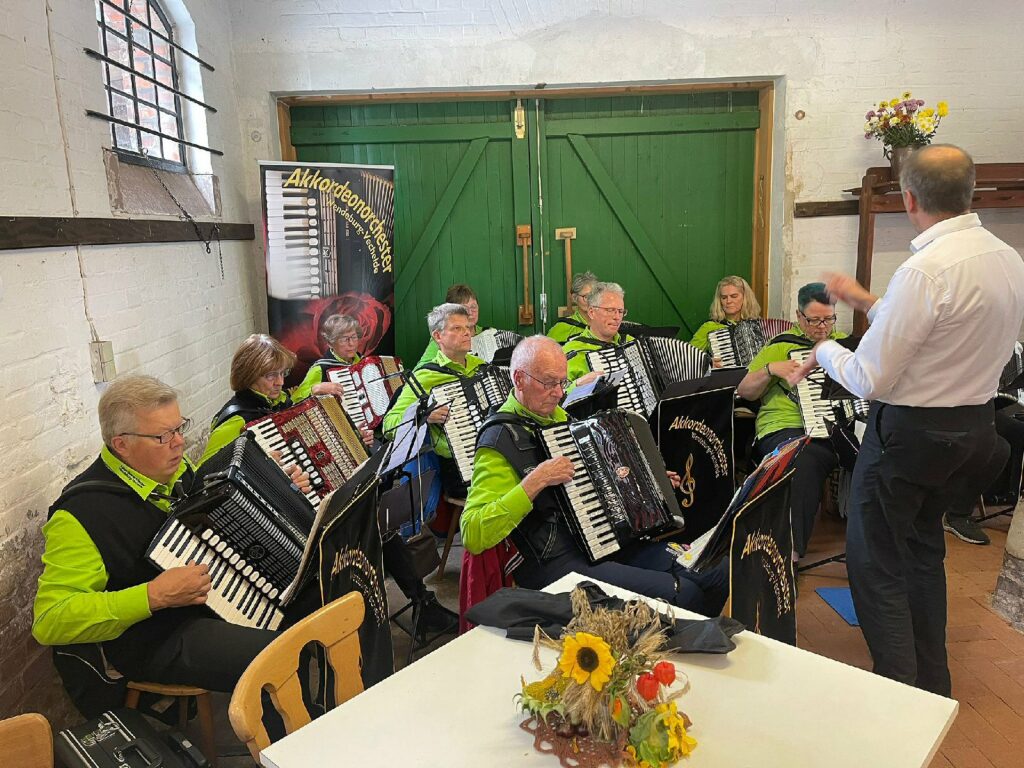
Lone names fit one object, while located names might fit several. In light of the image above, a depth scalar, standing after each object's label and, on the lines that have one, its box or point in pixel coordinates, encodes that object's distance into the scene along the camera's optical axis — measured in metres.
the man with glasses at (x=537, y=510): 2.29
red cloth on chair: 2.50
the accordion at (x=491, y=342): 4.73
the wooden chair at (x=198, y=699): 2.05
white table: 1.29
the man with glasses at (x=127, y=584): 1.89
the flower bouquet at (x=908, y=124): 4.44
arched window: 3.19
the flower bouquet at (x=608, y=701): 1.20
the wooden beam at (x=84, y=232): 2.26
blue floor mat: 3.15
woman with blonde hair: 4.75
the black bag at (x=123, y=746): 1.62
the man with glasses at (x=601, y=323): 3.87
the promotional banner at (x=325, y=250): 4.29
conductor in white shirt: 2.12
